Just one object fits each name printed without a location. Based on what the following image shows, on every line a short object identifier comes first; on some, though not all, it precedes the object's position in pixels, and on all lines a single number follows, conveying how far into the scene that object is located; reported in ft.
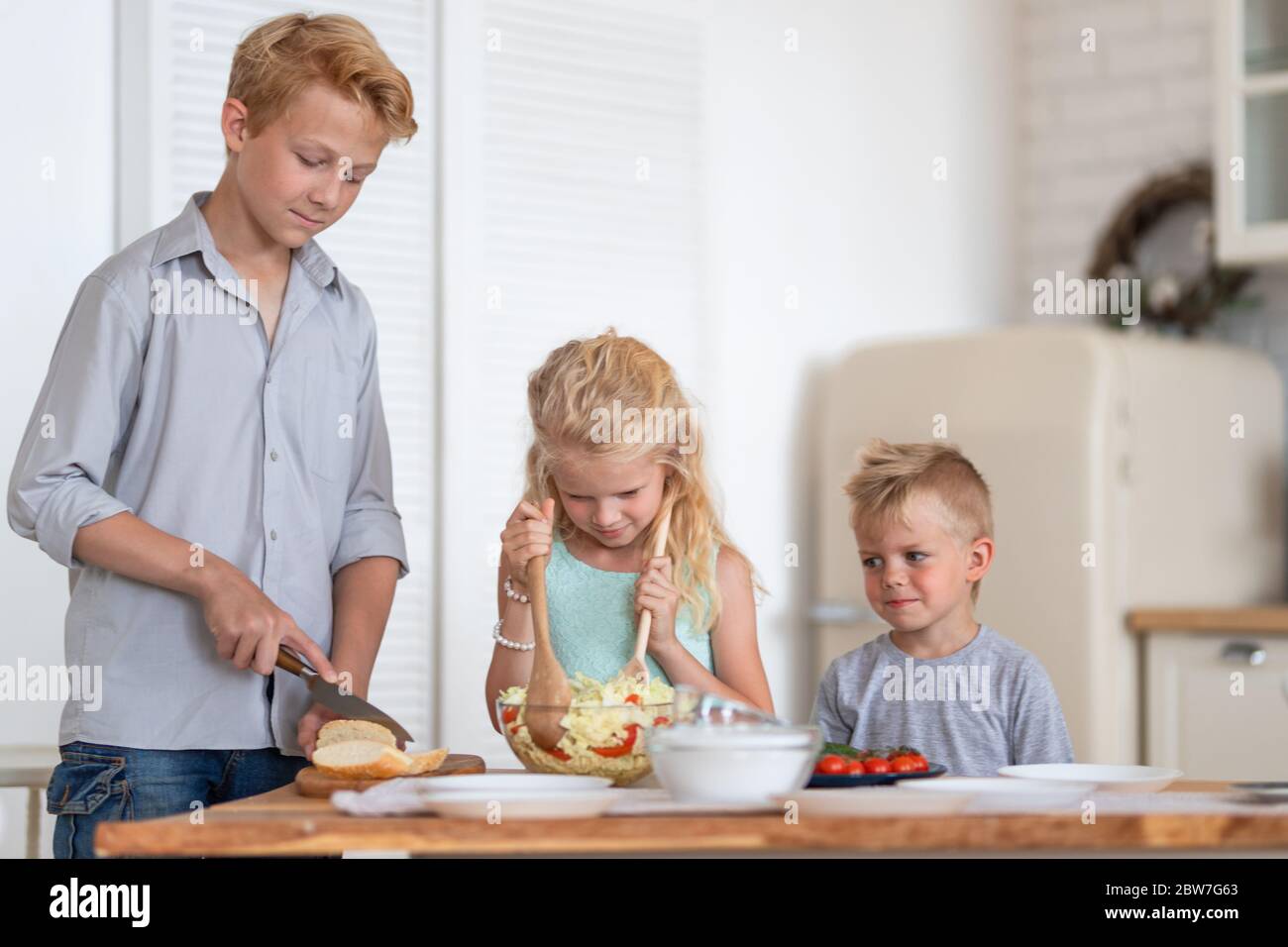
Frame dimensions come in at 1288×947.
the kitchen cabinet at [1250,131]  11.32
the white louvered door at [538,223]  10.19
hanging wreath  12.41
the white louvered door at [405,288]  9.80
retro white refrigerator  10.61
